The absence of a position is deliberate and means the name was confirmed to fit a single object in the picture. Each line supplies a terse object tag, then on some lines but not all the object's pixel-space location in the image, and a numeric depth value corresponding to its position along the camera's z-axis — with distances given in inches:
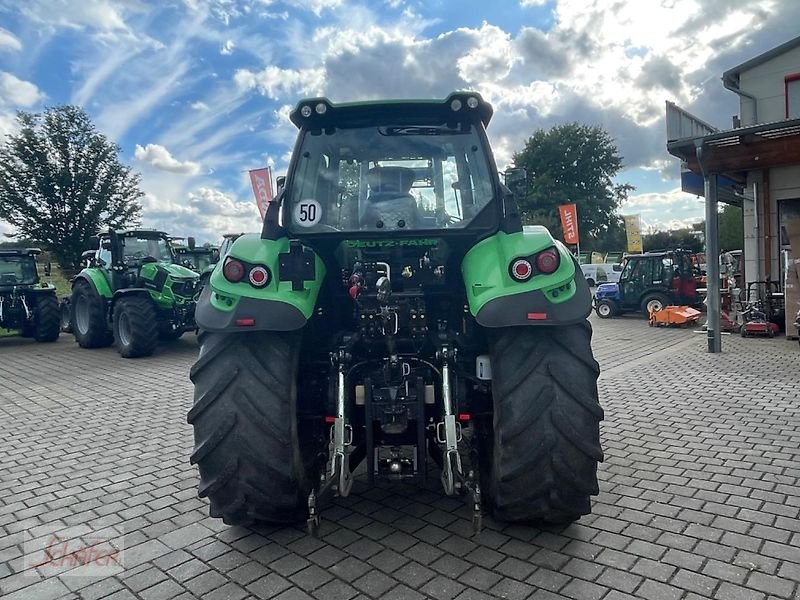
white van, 1147.3
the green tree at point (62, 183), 837.8
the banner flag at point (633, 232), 1159.0
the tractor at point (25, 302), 518.0
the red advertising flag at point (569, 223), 945.5
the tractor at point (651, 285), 637.9
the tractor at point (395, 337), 117.6
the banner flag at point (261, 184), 573.9
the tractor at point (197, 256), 600.4
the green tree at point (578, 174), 1740.9
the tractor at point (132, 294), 409.7
